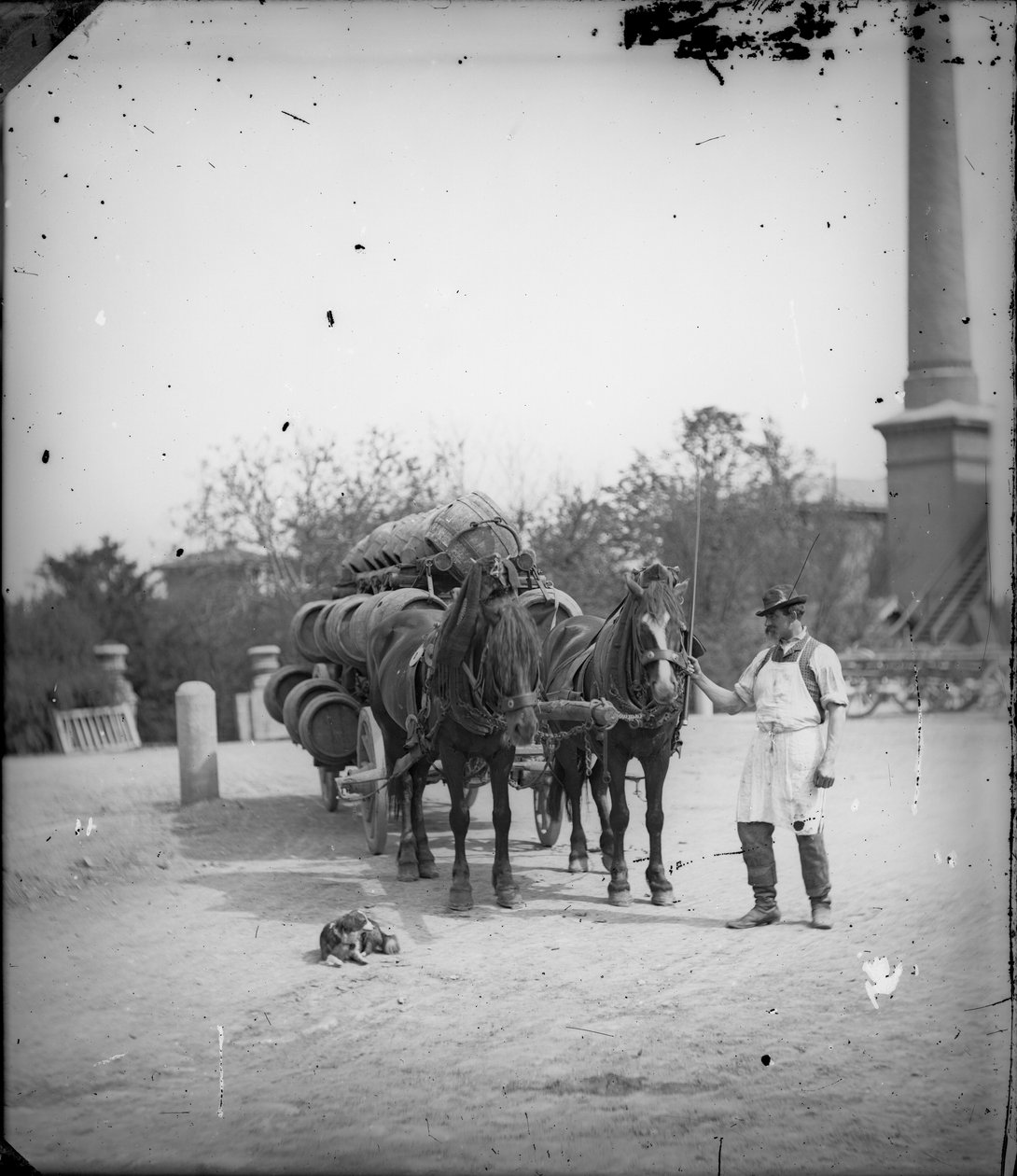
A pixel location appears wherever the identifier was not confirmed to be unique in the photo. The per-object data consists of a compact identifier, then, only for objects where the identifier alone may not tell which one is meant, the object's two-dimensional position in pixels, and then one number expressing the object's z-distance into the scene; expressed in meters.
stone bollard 10.34
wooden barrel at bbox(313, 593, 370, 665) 9.01
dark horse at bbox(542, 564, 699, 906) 6.23
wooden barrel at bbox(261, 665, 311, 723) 10.30
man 5.93
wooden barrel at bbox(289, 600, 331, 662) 10.09
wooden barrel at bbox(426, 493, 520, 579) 8.27
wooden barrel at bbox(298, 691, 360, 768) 8.96
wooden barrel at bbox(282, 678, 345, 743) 9.34
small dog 5.71
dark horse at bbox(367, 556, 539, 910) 6.28
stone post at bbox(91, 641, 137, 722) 17.14
